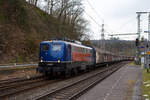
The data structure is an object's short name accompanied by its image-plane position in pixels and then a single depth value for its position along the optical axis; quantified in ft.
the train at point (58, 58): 53.67
